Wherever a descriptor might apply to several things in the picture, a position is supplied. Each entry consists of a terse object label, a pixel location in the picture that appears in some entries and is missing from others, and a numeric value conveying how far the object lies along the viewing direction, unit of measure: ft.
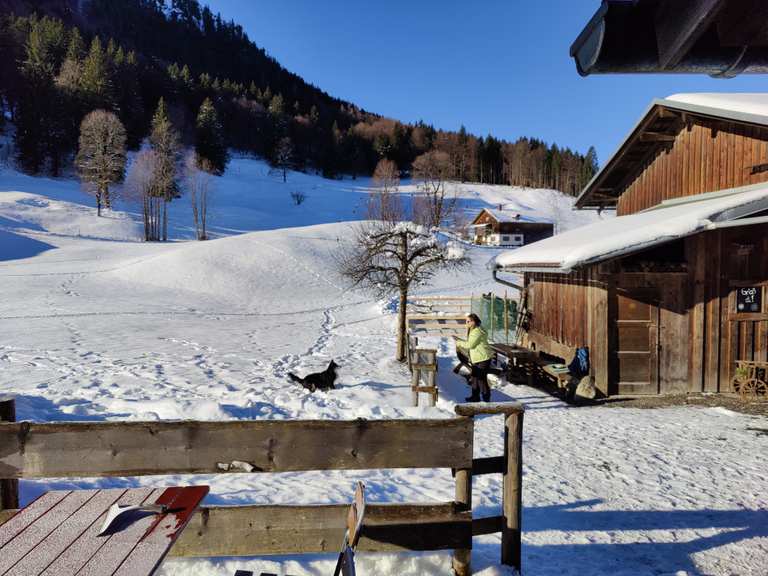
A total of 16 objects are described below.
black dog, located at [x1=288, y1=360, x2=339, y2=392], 30.99
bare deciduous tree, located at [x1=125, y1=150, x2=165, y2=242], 140.46
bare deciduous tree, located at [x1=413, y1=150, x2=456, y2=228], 161.48
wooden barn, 30.83
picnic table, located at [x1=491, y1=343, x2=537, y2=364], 37.40
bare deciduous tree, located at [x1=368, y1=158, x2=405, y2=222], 111.36
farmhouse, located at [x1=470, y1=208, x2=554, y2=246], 177.27
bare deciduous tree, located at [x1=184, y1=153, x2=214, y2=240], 154.10
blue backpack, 33.50
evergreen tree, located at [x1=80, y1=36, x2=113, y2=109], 194.18
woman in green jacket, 28.50
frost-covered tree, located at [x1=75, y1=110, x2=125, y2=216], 153.07
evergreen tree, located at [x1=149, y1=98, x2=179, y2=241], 151.62
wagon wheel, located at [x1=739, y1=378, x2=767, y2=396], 30.19
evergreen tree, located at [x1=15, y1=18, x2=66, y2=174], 174.40
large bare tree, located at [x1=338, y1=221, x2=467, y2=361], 44.62
